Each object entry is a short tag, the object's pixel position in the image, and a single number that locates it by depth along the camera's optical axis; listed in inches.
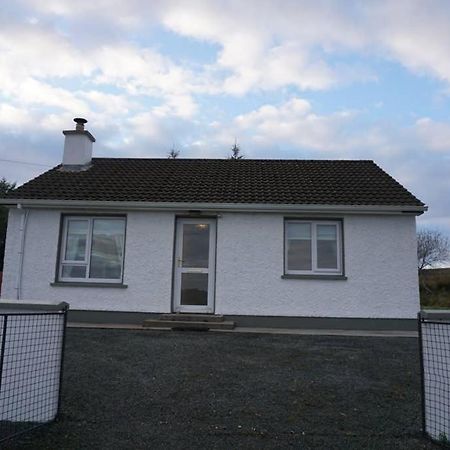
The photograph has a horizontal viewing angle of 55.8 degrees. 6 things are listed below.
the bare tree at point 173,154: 1403.8
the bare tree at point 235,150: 1403.8
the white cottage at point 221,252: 406.6
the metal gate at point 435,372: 151.9
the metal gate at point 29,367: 159.5
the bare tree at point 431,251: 1358.3
